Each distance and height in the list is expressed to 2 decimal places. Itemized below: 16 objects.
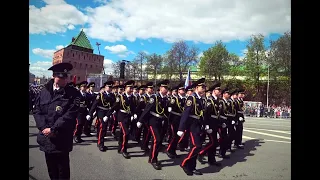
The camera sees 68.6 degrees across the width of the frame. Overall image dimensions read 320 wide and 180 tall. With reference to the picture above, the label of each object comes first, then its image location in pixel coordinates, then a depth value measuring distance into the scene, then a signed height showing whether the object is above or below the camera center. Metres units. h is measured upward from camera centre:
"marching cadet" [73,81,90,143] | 7.34 -0.80
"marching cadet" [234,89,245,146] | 7.45 -1.17
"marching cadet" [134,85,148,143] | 6.86 -0.45
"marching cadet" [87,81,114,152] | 6.93 -0.47
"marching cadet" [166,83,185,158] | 6.20 -0.77
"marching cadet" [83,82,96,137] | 8.50 -0.36
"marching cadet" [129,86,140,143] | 7.24 -1.17
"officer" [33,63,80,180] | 3.06 -0.45
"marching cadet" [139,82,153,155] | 6.35 -1.19
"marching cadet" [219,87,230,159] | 6.11 -0.93
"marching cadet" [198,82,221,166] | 5.45 -0.85
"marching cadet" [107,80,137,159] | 5.84 -0.63
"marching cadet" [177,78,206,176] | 4.68 -0.72
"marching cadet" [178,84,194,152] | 6.49 -1.52
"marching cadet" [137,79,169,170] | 5.10 -0.64
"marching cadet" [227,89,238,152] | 6.76 -0.86
